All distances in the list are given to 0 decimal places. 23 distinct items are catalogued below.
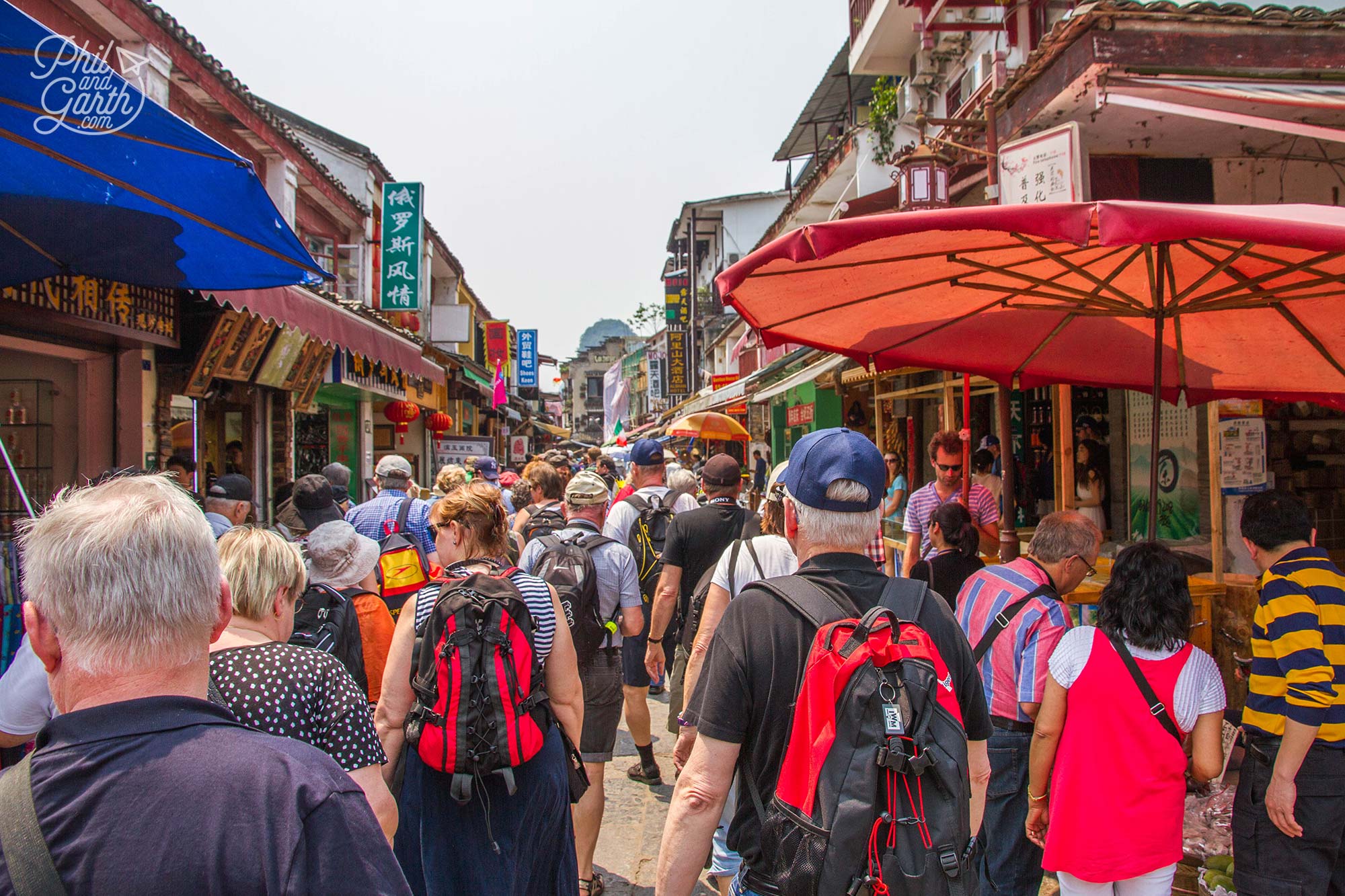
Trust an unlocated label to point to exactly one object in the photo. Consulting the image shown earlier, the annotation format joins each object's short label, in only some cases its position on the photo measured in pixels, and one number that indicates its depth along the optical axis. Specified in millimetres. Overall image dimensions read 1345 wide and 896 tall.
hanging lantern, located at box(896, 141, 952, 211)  8953
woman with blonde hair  2053
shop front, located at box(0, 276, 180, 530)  5473
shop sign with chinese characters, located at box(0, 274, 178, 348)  5012
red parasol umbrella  2266
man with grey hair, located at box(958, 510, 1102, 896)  3152
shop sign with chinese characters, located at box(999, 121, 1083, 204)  6203
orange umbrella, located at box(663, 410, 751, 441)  15547
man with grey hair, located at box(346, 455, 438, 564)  5434
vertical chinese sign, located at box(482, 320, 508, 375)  29281
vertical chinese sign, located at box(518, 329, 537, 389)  36500
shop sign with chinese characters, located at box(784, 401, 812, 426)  13867
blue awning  2986
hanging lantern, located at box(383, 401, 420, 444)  14758
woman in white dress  7145
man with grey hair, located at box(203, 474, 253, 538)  5129
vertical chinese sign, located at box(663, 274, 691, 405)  39438
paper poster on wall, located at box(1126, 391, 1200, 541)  6473
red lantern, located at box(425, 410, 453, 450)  17312
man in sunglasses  5805
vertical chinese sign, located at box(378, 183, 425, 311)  14750
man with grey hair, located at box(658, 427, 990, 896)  1969
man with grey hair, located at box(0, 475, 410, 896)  1151
